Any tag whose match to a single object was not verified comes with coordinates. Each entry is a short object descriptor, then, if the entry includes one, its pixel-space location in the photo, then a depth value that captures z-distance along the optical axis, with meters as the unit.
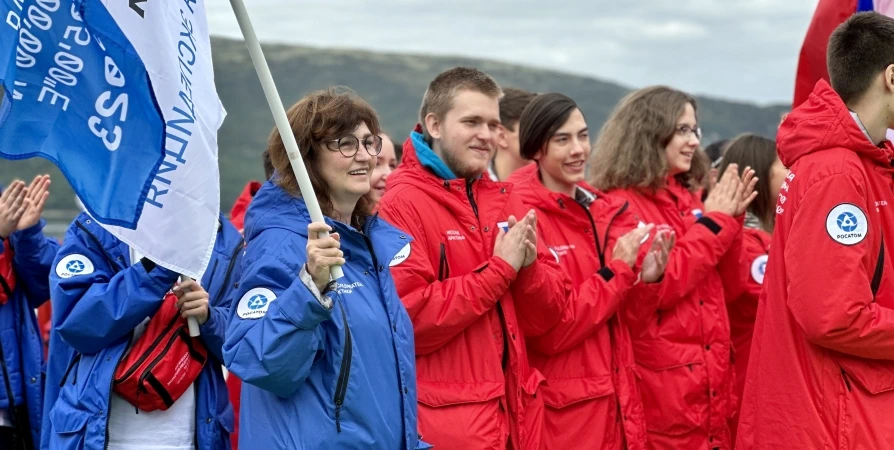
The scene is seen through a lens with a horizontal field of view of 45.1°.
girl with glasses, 5.48
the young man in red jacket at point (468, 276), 4.43
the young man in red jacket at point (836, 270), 3.82
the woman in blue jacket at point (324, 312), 3.43
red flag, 5.70
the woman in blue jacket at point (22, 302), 5.16
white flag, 3.39
